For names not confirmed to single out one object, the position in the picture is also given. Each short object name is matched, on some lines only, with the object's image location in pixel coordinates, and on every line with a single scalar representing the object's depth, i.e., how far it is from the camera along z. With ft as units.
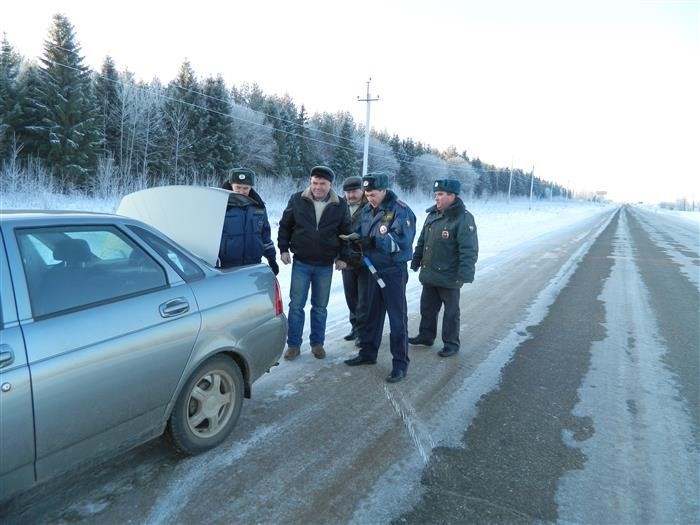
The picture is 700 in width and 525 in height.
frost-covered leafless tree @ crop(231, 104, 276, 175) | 141.38
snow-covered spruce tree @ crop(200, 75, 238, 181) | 118.01
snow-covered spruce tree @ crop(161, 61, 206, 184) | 114.52
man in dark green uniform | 16.55
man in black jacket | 15.62
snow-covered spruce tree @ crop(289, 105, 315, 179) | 156.46
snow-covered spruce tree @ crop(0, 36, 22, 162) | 87.30
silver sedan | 6.48
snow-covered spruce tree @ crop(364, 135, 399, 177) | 189.78
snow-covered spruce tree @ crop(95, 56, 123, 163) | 107.86
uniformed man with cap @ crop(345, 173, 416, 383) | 14.60
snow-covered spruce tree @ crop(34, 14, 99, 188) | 89.56
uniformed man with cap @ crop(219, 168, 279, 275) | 13.66
